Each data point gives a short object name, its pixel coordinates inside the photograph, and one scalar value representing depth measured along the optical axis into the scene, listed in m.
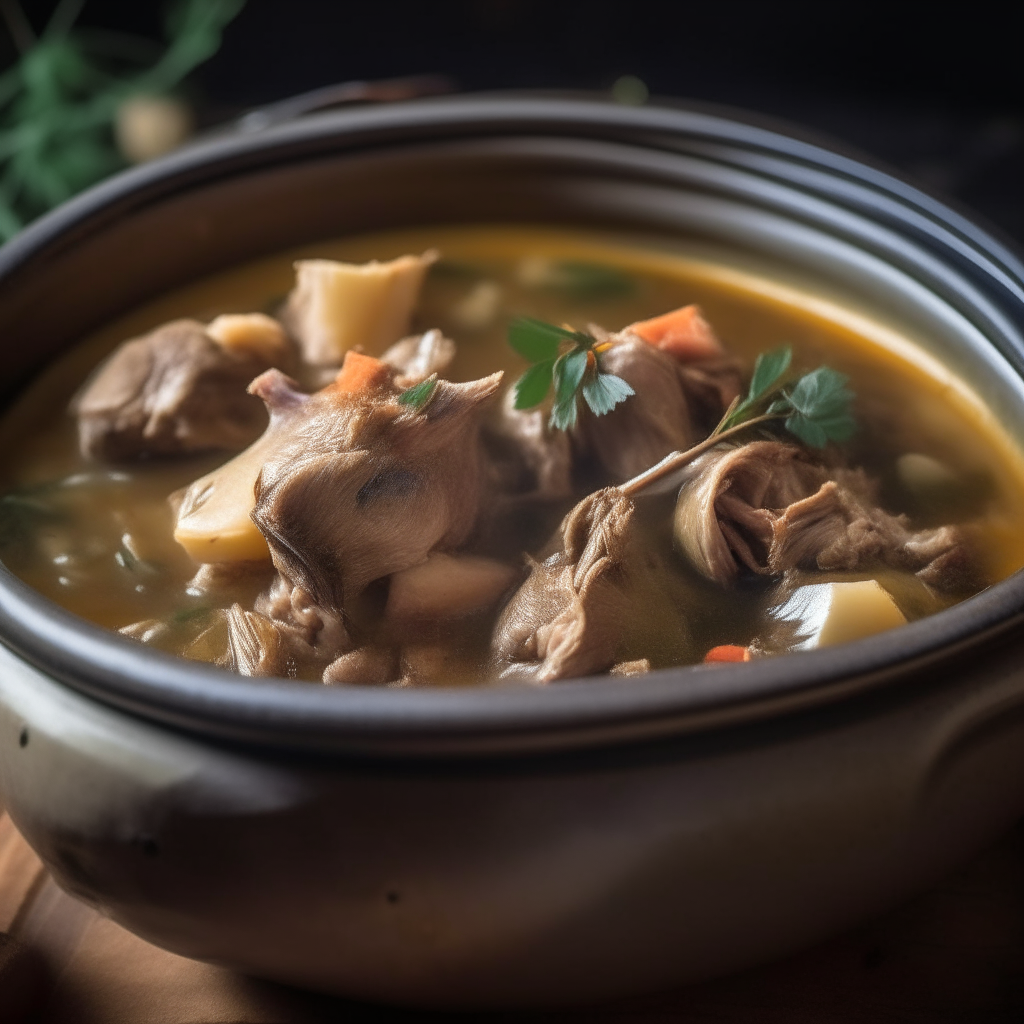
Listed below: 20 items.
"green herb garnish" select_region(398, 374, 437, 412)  0.41
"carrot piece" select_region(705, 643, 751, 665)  0.39
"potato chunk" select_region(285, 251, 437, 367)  0.48
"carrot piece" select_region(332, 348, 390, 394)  0.42
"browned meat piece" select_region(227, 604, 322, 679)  0.40
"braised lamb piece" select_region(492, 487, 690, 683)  0.39
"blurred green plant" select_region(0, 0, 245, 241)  0.60
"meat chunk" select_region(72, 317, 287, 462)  0.46
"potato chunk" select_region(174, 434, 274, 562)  0.42
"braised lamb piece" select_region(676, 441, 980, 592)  0.41
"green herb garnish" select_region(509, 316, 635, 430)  0.42
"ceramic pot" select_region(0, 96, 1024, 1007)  0.35
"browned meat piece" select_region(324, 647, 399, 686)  0.40
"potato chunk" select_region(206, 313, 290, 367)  0.48
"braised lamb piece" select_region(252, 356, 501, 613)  0.40
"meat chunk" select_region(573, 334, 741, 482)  0.43
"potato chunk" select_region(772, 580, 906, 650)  0.40
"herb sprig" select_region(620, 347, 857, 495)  0.42
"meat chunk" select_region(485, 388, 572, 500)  0.43
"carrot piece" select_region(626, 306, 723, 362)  0.45
